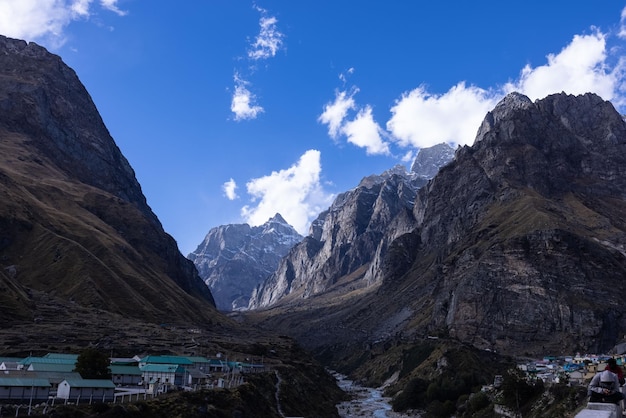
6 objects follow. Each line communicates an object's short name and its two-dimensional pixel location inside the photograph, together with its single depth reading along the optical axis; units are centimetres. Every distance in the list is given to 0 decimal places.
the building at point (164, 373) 9187
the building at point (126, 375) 8694
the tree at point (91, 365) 7700
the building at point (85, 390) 6706
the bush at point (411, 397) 14675
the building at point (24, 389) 6212
